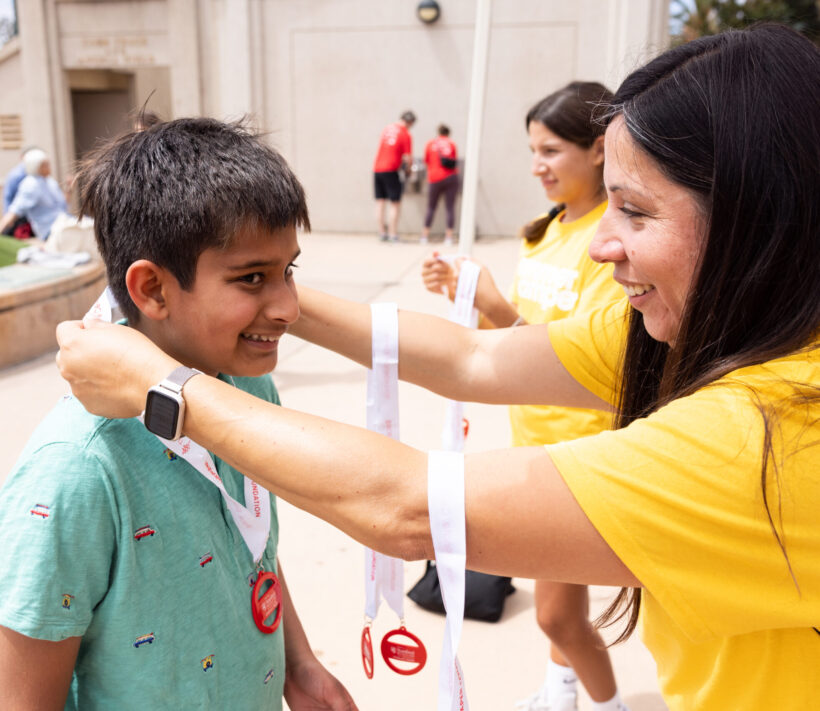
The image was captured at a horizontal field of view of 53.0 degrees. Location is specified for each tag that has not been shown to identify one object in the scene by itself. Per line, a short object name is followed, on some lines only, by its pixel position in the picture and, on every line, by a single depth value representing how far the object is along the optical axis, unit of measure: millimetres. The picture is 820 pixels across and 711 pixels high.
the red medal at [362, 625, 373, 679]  1816
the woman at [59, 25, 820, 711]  1084
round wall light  13930
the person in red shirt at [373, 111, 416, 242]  13680
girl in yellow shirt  2590
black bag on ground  3336
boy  1230
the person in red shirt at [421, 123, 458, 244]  13617
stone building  13828
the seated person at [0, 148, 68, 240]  9258
